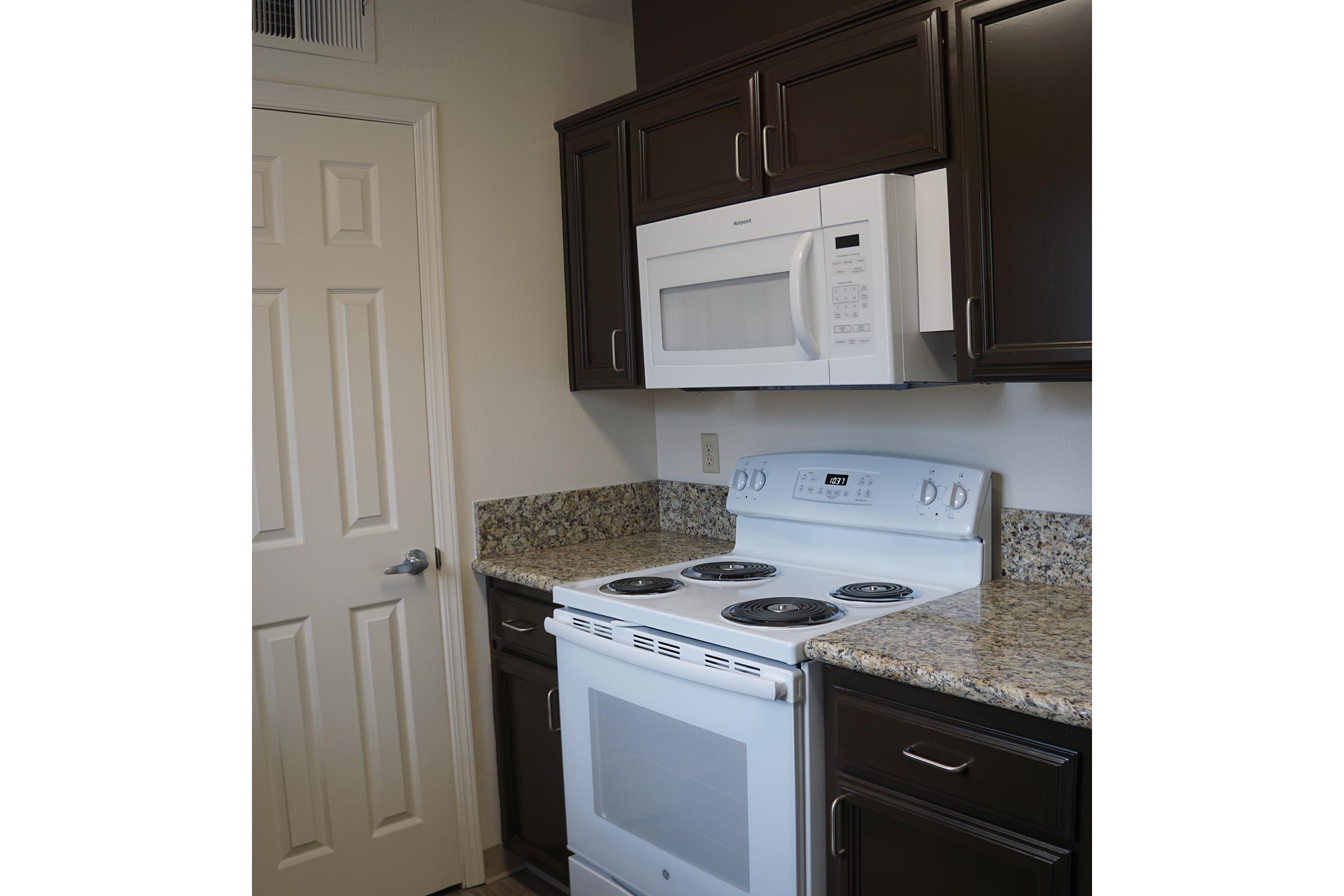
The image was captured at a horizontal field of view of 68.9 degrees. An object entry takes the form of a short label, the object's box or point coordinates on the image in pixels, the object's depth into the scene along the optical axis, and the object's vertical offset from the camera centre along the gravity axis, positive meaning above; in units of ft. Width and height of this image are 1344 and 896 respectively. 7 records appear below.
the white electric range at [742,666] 5.96 -1.88
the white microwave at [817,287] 6.31 +0.60
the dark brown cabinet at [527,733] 8.34 -3.08
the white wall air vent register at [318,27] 7.62 +2.91
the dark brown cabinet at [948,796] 4.67 -2.24
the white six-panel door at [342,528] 7.80 -1.15
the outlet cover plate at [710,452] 9.56 -0.74
